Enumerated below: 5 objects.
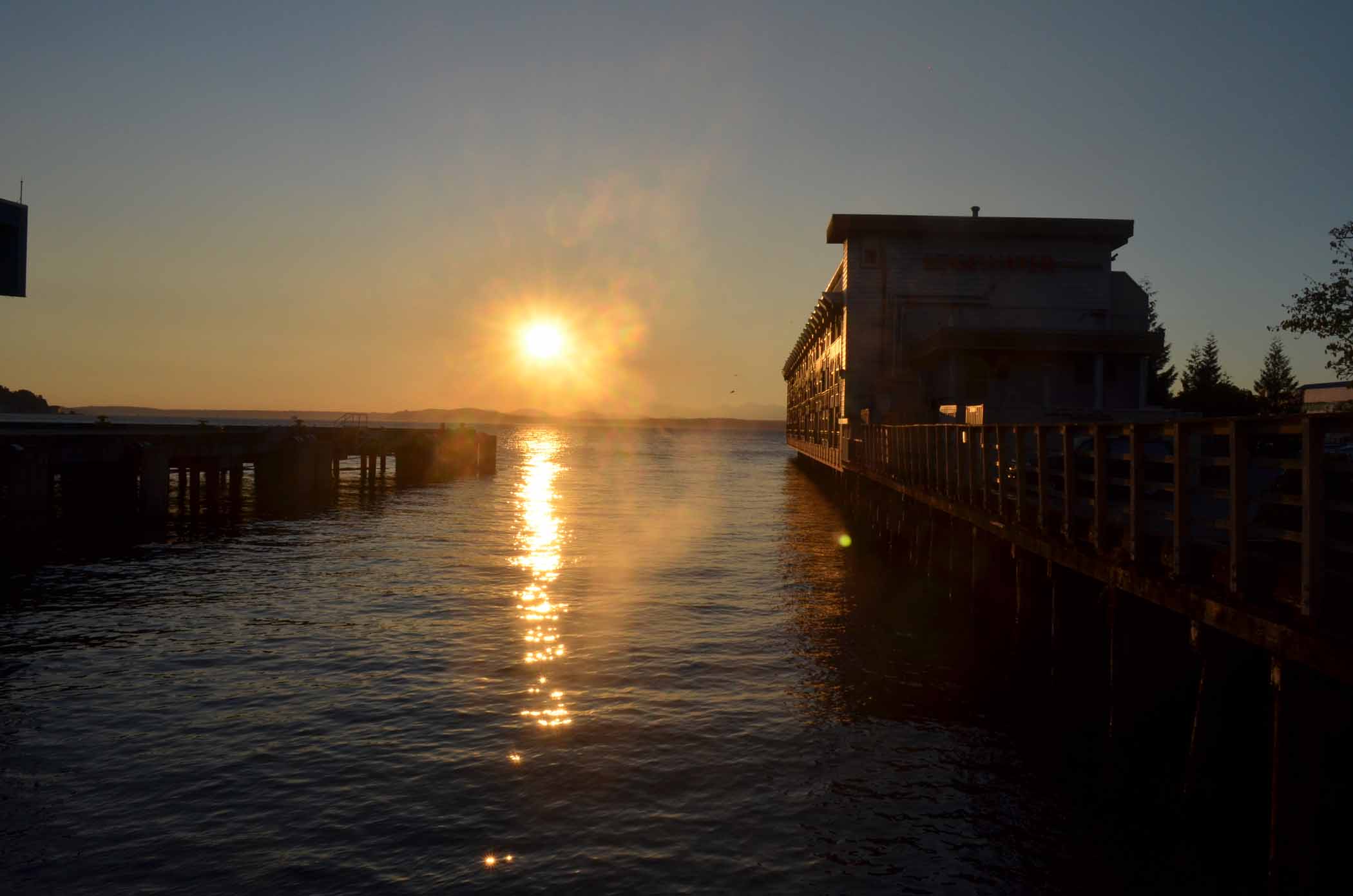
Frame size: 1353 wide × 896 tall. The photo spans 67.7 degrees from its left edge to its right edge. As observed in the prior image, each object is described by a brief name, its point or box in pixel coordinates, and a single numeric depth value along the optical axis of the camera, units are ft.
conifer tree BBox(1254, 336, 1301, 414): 294.66
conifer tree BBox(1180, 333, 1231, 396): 292.61
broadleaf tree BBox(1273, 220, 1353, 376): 151.94
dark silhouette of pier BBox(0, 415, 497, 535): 102.37
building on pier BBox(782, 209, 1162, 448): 167.43
